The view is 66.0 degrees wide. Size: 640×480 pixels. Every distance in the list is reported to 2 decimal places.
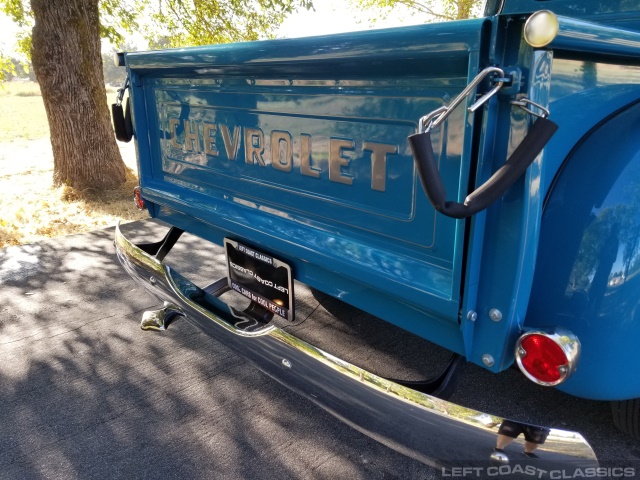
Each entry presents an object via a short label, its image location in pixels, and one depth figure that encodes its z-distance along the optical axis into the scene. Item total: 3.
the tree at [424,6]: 12.62
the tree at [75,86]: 6.04
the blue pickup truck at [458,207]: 1.27
